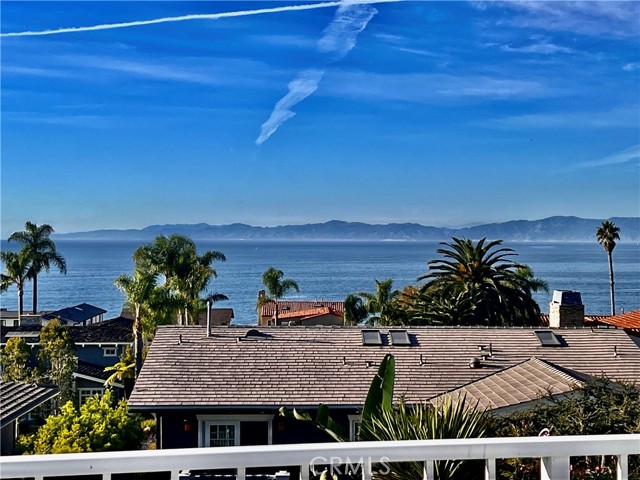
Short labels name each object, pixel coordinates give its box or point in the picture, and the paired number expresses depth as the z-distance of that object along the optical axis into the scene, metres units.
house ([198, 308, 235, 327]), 60.43
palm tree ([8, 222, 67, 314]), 60.25
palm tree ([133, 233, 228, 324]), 43.97
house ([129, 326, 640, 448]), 15.06
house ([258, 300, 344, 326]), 56.09
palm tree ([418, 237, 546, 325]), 30.20
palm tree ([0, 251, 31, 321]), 59.09
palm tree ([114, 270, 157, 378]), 33.12
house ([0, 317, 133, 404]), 28.56
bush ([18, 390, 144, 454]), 13.36
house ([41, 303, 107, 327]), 58.40
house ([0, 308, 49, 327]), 52.50
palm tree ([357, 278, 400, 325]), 48.30
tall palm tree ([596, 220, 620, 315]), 58.25
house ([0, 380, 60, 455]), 13.89
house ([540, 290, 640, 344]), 23.91
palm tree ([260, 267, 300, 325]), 56.00
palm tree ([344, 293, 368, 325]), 50.97
